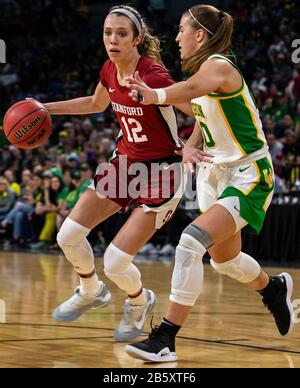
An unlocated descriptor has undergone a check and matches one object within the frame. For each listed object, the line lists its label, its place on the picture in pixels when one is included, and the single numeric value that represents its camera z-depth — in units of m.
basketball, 5.34
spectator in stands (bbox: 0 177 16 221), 15.71
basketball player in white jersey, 4.57
